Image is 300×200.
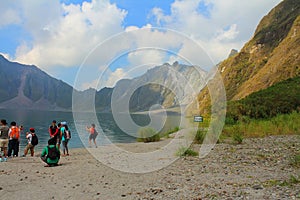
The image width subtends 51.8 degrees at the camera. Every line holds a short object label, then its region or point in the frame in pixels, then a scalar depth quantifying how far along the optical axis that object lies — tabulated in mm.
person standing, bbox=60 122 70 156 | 16422
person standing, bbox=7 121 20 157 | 15258
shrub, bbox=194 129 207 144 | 17778
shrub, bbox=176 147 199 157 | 13359
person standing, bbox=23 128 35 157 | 16156
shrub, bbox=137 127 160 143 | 23430
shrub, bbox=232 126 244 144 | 16544
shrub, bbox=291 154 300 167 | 9600
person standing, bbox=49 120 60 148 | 15312
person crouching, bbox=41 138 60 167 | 12766
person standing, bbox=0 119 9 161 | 14359
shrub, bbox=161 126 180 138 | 27788
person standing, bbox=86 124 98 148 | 18306
